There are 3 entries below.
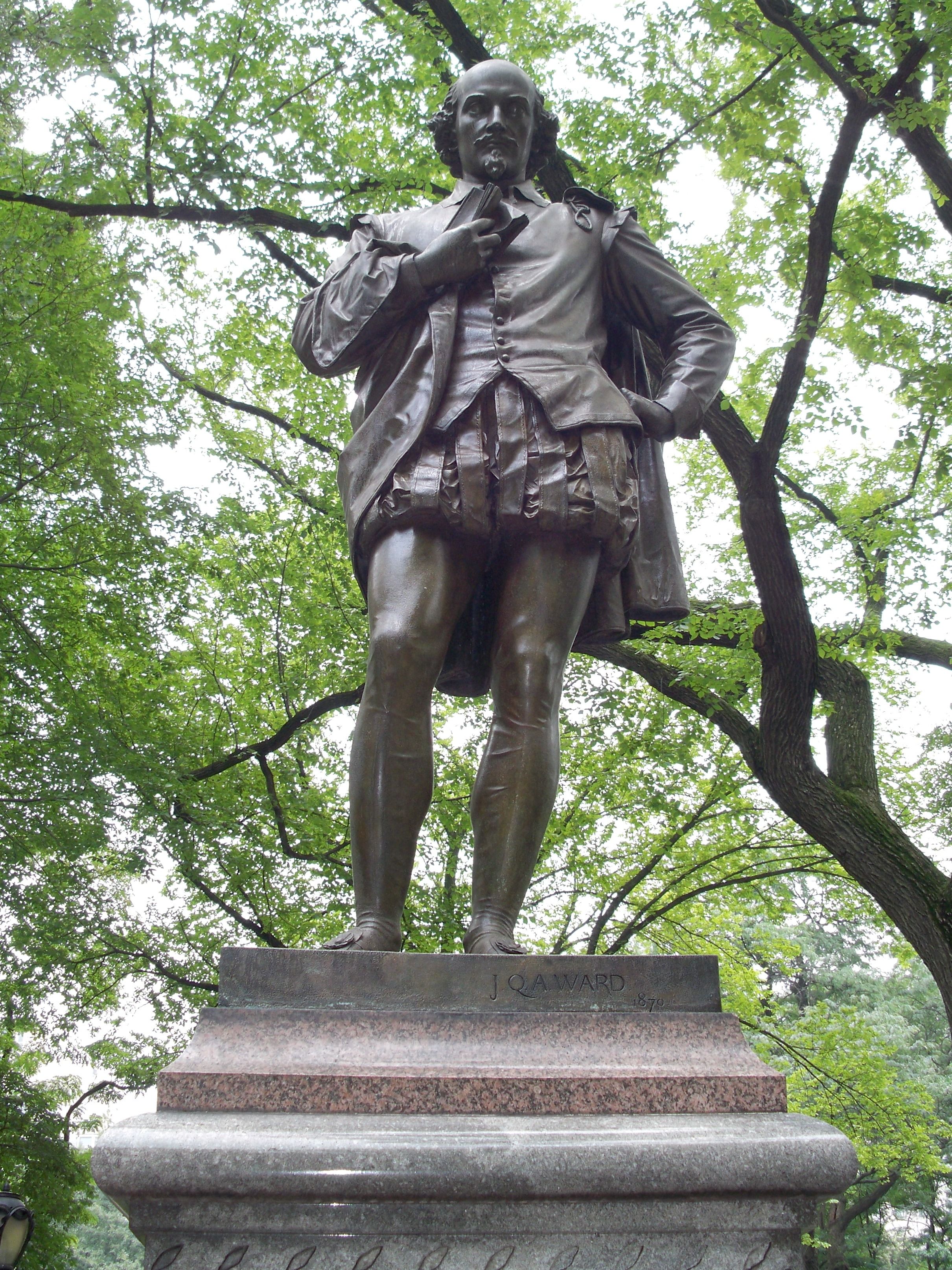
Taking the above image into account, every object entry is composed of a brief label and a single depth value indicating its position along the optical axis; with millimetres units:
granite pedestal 1910
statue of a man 2795
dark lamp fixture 7039
